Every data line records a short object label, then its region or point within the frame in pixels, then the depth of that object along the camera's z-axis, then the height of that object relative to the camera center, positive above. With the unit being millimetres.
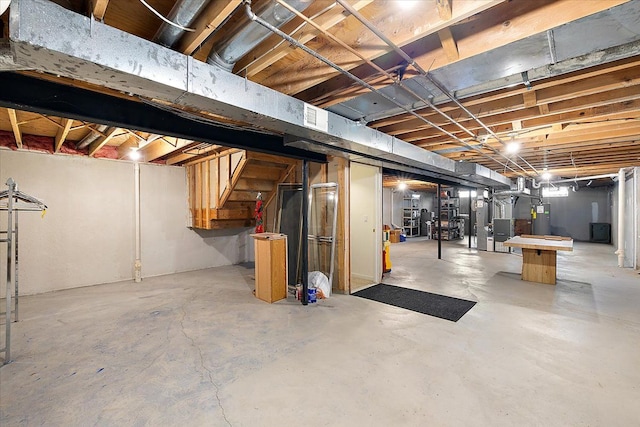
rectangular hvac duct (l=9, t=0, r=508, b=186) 1164 +740
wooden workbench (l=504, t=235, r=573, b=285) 4594 -740
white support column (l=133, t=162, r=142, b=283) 5129 +156
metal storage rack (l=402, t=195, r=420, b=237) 11852 -77
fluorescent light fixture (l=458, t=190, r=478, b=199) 9990 +742
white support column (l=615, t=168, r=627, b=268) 6351 -18
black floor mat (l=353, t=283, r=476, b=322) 3480 -1189
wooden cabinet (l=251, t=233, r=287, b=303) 3830 -705
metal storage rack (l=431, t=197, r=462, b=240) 11383 -247
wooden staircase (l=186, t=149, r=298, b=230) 4656 +563
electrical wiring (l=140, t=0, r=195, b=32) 1300 +903
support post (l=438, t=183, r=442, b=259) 7055 -309
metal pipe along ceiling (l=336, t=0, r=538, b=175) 1245 +928
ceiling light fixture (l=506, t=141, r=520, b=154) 4023 +976
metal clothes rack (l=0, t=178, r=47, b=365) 2311 -259
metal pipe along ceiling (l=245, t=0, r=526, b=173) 1233 +881
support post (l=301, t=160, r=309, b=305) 3703 -259
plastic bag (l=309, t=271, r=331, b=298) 4023 -969
